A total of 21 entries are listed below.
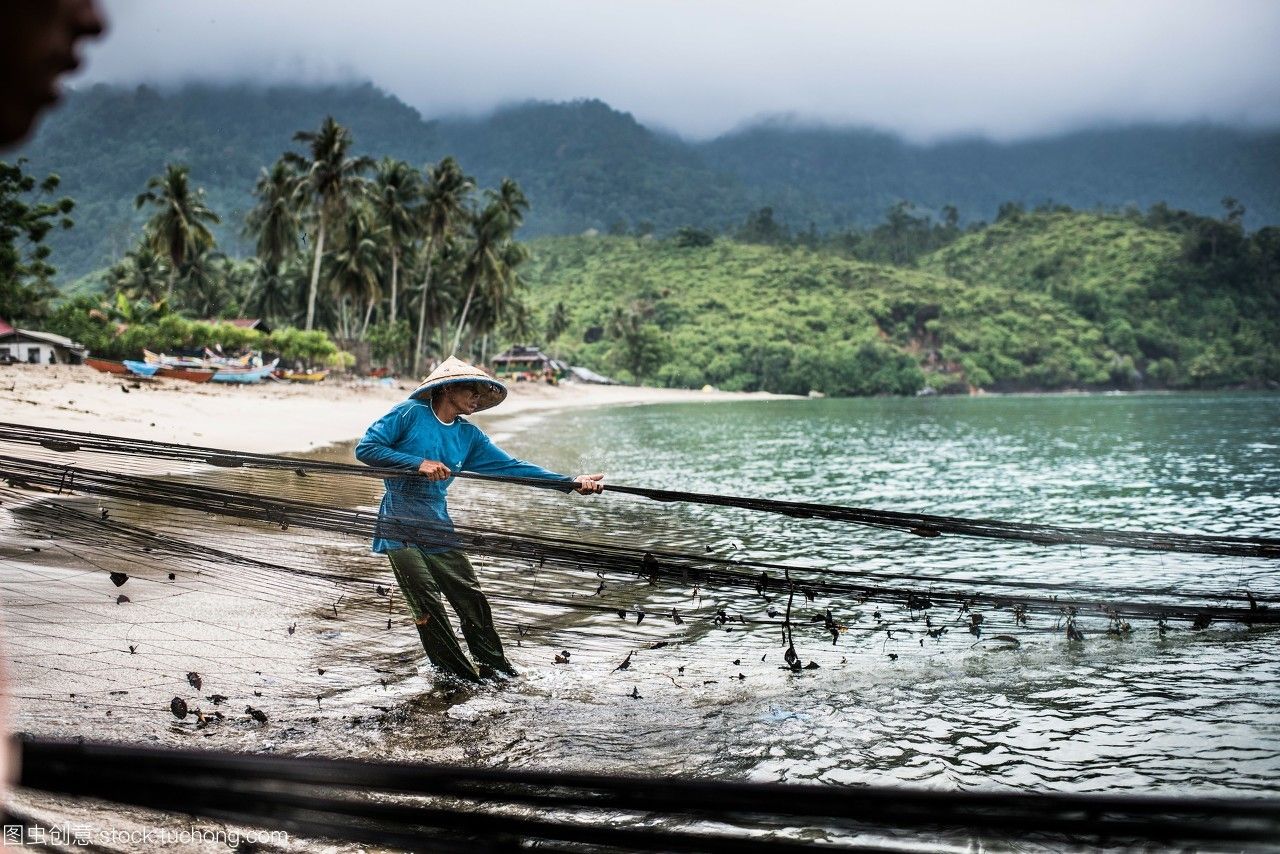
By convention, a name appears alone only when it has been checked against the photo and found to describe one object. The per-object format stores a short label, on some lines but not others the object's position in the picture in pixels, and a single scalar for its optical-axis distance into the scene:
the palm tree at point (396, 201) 58.69
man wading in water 5.22
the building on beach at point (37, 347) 46.47
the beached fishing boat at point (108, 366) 41.00
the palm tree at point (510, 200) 65.56
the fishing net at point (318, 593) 5.25
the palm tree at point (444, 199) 59.00
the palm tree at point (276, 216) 55.69
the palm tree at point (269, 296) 68.94
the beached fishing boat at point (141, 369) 37.62
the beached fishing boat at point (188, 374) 38.81
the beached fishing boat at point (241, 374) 39.97
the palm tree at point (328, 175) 51.66
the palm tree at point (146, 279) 68.12
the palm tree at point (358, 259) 57.56
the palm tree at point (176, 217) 53.97
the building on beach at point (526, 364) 89.00
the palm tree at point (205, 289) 68.06
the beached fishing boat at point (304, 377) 49.34
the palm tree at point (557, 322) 100.50
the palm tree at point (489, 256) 62.56
